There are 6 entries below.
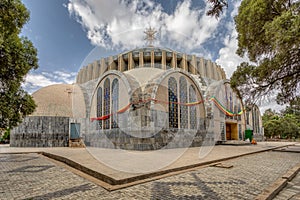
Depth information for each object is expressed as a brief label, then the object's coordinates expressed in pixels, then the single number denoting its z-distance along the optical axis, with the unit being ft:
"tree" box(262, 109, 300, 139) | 103.61
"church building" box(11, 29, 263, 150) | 34.71
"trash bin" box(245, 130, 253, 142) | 60.88
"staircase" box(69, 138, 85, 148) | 52.75
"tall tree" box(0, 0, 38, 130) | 15.49
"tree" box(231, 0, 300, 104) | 13.85
